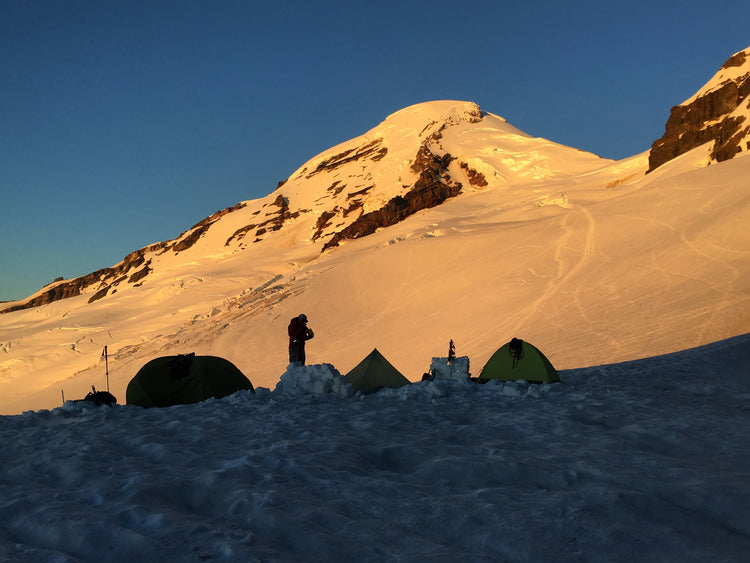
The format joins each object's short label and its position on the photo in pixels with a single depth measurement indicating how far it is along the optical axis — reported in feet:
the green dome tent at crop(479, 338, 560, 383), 38.14
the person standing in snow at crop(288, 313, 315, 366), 38.42
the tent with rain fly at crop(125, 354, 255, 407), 32.14
